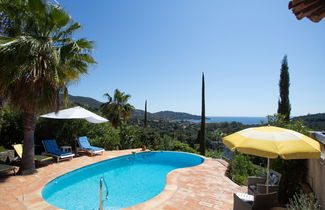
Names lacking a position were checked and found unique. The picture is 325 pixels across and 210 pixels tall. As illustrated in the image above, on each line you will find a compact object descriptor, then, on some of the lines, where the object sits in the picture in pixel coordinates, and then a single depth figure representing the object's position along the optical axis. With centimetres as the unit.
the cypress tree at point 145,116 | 2159
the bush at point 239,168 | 753
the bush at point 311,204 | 308
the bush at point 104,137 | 1240
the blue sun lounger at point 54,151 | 900
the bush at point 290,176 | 473
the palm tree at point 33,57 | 588
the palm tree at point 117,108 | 2122
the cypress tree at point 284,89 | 2000
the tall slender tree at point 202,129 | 1500
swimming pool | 586
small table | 1021
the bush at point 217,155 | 1144
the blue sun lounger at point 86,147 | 1060
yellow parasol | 316
